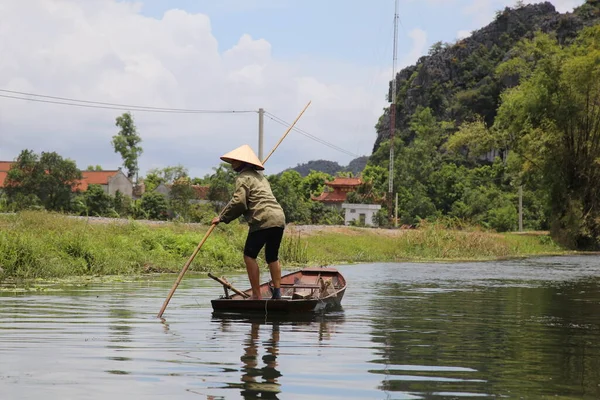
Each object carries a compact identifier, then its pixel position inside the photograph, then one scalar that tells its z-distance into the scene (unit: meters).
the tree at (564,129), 43.00
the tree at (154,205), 59.03
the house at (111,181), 80.81
